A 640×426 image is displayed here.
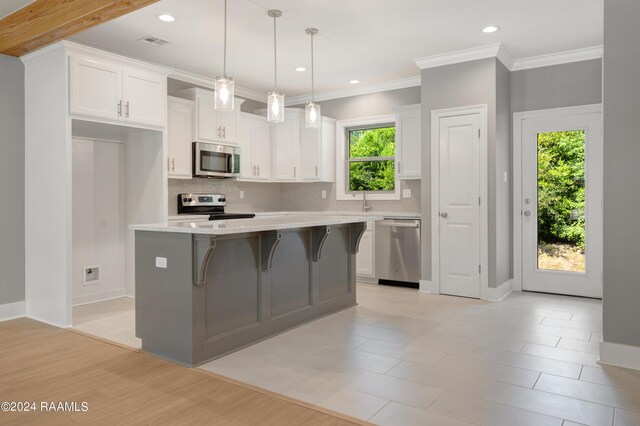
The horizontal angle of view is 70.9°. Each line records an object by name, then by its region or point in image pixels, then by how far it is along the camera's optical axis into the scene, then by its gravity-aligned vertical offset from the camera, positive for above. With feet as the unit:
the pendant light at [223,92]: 10.88 +2.82
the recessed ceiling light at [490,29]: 14.03 +5.63
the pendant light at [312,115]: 13.34 +2.77
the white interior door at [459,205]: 16.38 +0.08
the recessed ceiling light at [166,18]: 12.87 +5.55
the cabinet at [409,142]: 18.78 +2.79
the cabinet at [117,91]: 13.23 +3.73
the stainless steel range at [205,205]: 18.58 +0.15
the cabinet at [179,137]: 16.96 +2.75
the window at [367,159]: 20.95 +2.36
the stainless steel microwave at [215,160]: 17.74 +1.99
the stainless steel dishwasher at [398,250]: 18.35 -1.76
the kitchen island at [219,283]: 9.84 -1.82
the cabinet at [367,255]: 19.63 -2.11
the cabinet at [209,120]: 17.81 +3.67
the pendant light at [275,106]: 12.42 +2.84
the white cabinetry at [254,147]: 20.51 +2.89
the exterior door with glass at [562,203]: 16.44 +0.14
